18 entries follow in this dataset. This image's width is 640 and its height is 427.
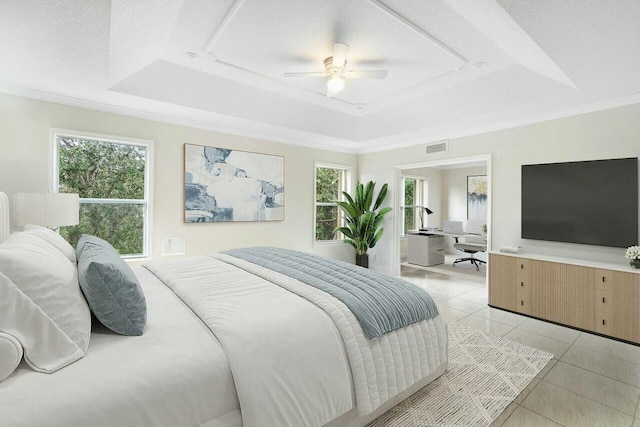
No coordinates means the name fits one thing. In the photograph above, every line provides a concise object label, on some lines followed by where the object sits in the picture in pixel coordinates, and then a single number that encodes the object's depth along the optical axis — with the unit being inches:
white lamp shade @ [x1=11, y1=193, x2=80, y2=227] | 103.0
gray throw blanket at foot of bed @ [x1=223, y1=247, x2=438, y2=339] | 66.8
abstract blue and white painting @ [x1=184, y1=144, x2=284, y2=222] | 165.6
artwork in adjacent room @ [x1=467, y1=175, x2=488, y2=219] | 300.8
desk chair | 253.4
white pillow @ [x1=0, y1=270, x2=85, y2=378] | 41.6
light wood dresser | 115.0
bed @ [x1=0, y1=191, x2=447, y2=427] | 39.6
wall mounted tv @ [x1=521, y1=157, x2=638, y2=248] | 123.8
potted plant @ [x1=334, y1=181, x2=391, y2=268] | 222.4
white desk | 260.2
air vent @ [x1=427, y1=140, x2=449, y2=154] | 188.1
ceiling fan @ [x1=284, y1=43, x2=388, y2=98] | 98.3
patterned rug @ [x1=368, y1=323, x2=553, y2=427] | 72.7
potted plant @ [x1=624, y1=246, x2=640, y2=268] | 115.3
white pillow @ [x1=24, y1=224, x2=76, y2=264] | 71.8
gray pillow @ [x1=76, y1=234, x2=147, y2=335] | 52.1
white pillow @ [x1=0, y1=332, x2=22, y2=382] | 38.9
